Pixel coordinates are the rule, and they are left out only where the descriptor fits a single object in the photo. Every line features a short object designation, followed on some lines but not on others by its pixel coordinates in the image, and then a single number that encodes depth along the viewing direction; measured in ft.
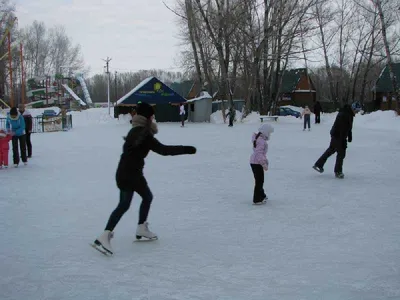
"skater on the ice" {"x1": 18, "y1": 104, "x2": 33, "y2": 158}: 44.40
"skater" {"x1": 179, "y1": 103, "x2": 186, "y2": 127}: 102.15
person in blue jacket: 39.19
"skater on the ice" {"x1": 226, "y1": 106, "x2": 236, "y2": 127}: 100.93
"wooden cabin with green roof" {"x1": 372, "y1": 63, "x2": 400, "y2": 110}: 177.53
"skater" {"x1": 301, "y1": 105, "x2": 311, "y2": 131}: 82.79
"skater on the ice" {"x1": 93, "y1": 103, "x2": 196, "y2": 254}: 16.31
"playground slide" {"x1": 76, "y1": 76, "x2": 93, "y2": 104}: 232.59
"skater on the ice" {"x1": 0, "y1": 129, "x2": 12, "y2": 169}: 38.52
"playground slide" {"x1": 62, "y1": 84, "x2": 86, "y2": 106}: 203.21
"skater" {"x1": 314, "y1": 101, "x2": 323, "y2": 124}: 103.24
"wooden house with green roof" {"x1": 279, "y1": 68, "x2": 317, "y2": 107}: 222.48
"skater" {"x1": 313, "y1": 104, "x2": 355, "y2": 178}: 32.86
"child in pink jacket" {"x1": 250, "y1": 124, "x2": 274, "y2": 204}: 24.84
